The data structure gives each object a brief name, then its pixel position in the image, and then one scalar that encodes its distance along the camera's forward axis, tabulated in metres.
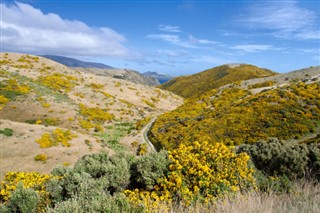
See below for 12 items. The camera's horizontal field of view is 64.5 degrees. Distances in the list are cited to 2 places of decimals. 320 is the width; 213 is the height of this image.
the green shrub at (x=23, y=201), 8.05
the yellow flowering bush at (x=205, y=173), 7.88
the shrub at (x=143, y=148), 30.80
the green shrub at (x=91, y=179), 7.96
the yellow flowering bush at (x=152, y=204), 6.21
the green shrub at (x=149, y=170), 8.91
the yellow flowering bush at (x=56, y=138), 27.69
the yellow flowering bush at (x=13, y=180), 14.41
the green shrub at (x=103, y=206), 5.78
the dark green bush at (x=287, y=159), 10.19
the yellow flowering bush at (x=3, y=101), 42.58
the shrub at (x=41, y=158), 24.58
